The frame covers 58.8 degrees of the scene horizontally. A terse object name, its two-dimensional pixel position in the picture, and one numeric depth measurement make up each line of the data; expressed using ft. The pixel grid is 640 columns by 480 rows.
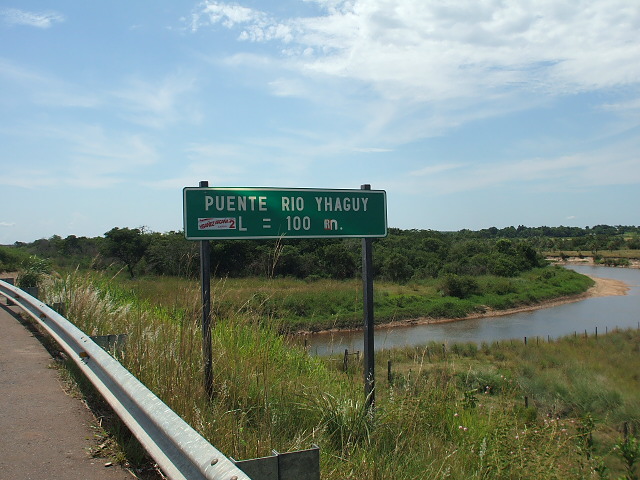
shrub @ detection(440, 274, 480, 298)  165.17
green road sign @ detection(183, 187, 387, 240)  14.38
